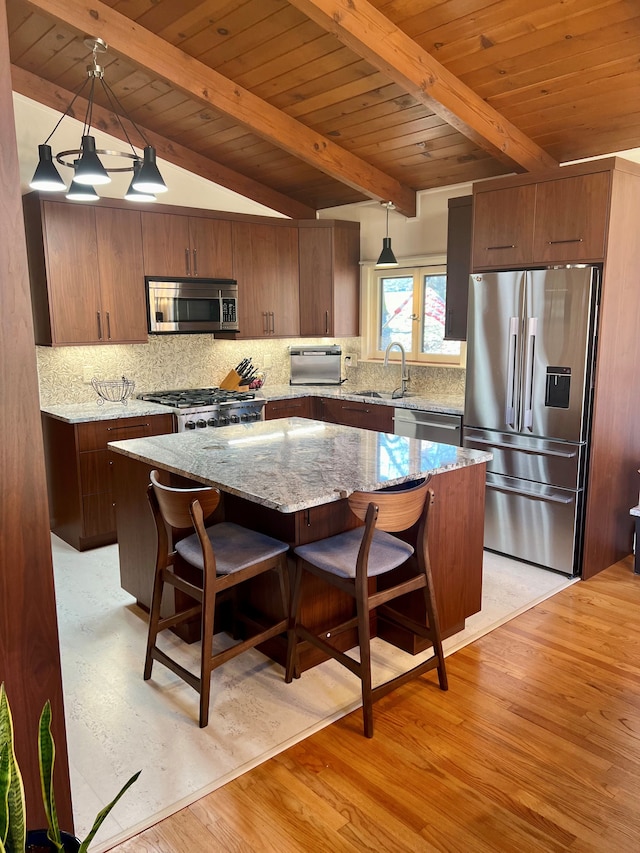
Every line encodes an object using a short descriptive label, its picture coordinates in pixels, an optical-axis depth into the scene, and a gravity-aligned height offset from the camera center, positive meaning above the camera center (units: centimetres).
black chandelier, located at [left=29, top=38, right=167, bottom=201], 281 +72
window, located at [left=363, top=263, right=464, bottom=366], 531 +9
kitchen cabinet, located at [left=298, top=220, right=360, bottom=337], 555 +45
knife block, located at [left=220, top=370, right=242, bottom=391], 545 -47
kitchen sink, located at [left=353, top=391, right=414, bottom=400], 526 -60
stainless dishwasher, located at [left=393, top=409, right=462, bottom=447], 442 -73
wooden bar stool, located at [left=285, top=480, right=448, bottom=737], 230 -93
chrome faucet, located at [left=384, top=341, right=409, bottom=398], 535 -40
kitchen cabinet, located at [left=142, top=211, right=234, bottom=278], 473 +63
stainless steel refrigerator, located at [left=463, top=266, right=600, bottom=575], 365 -48
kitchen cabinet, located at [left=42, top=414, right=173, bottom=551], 420 -98
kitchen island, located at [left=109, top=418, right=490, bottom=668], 255 -64
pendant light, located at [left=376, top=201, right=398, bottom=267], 496 +53
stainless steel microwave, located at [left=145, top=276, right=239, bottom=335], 479 +17
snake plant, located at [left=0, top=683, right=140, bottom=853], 114 -88
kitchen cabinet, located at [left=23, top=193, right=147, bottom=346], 423 +38
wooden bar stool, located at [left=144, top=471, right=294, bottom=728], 234 -92
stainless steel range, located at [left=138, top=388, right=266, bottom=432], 458 -60
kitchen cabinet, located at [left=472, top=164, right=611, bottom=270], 349 +60
